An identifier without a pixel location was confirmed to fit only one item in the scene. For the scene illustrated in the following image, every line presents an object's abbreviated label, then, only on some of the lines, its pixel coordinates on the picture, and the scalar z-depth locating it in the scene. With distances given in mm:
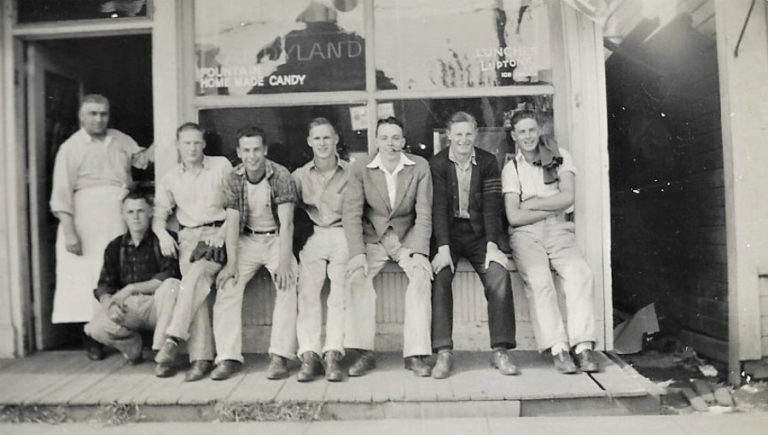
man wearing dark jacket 3873
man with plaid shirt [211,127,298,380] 3930
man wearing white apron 4434
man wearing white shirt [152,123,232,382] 3936
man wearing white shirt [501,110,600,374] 3848
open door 4613
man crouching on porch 4066
